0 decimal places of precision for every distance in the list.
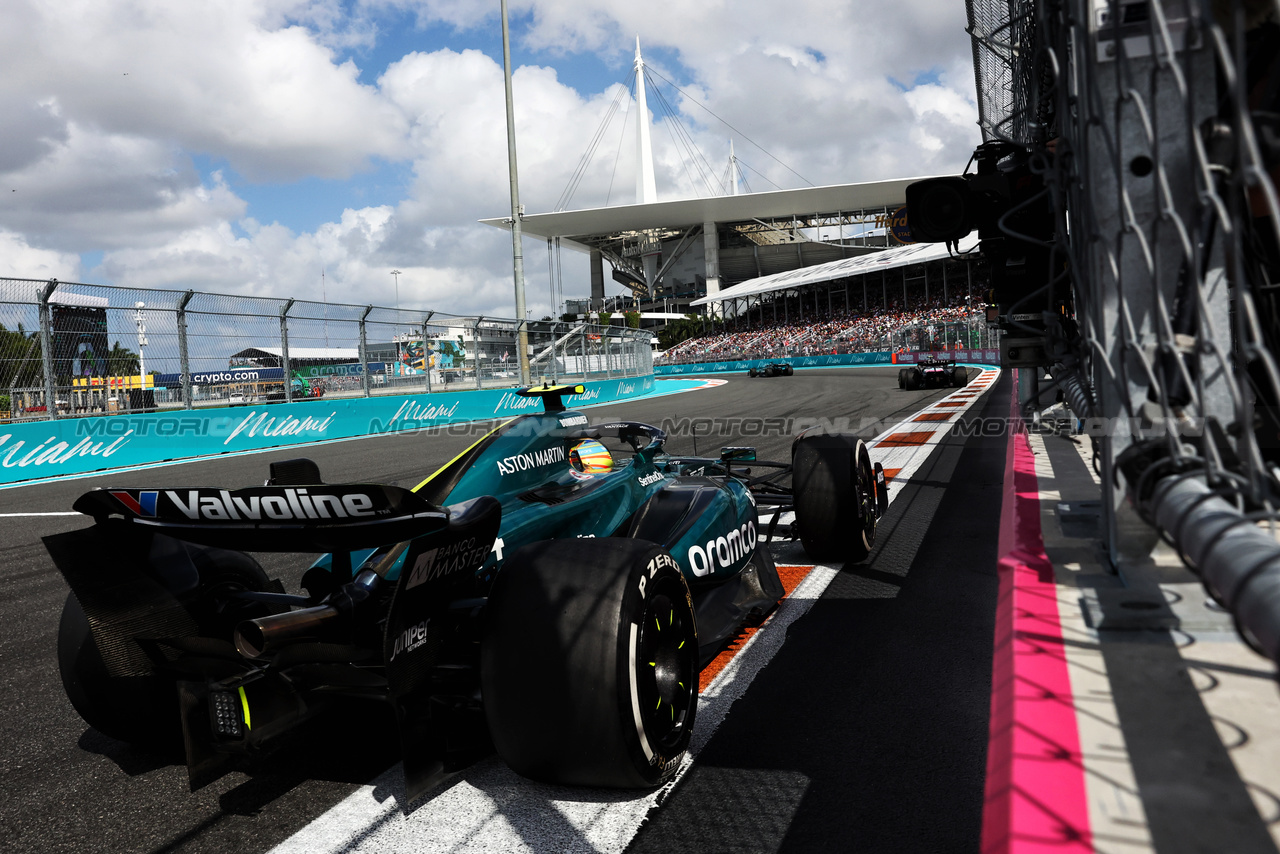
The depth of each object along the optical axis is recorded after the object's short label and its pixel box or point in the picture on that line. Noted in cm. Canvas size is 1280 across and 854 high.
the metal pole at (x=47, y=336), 1027
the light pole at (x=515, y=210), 1938
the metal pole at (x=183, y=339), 1191
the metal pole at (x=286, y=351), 1387
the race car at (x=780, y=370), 4031
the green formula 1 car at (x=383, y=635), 212
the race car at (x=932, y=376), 2127
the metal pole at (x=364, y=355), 1566
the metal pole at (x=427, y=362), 1759
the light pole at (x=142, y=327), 1116
